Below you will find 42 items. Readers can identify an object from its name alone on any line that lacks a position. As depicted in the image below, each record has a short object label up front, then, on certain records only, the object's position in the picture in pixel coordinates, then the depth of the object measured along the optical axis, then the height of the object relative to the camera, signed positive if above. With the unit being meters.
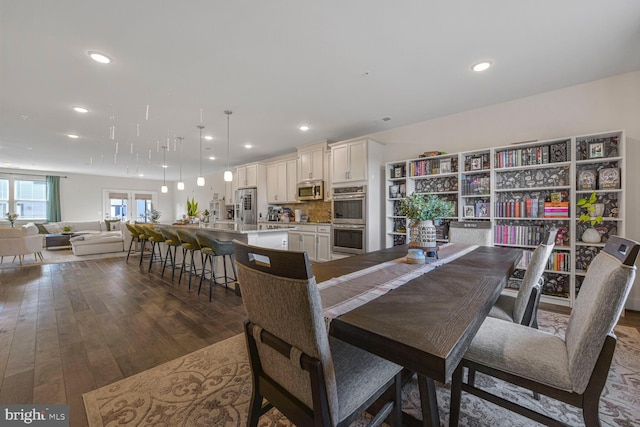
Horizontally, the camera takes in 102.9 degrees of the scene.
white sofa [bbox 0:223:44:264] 5.04 -0.59
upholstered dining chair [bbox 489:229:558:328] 1.45 -0.54
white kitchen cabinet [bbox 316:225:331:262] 4.96 -0.65
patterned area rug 1.39 -1.14
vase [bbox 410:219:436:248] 1.81 -0.17
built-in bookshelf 2.82 +0.22
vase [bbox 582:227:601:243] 2.80 -0.30
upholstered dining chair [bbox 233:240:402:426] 0.74 -0.51
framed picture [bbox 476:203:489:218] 3.50 -0.01
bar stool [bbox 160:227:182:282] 3.99 -0.44
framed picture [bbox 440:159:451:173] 3.80 +0.66
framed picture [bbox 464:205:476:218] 3.61 -0.02
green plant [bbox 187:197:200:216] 5.88 +0.04
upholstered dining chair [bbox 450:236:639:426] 0.88 -0.62
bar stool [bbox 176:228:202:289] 3.51 -0.42
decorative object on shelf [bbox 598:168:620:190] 2.71 +0.32
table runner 1.01 -0.37
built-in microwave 5.31 +0.43
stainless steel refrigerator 6.64 +0.12
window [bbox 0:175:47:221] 8.48 +0.53
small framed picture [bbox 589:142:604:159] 2.78 +0.65
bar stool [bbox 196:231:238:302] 3.17 -0.45
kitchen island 3.36 -0.35
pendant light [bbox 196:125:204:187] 4.76 +0.56
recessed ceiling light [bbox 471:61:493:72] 2.58 +1.48
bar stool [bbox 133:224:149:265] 4.86 -0.43
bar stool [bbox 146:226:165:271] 4.41 -0.43
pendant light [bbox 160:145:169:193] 5.96 +1.45
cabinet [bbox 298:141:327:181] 5.30 +1.05
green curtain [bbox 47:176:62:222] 8.98 +0.42
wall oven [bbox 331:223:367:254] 4.39 -0.51
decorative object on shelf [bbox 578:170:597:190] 2.85 +0.33
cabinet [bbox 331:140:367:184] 4.42 +0.88
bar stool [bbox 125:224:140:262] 5.30 -0.42
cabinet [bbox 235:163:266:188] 6.62 +0.98
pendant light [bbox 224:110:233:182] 4.18 +0.59
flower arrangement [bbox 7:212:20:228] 7.10 -0.18
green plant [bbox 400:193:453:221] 1.79 +0.01
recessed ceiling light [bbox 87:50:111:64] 2.39 +1.49
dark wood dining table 0.69 -0.37
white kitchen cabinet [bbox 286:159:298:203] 5.88 +0.71
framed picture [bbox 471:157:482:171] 3.54 +0.64
